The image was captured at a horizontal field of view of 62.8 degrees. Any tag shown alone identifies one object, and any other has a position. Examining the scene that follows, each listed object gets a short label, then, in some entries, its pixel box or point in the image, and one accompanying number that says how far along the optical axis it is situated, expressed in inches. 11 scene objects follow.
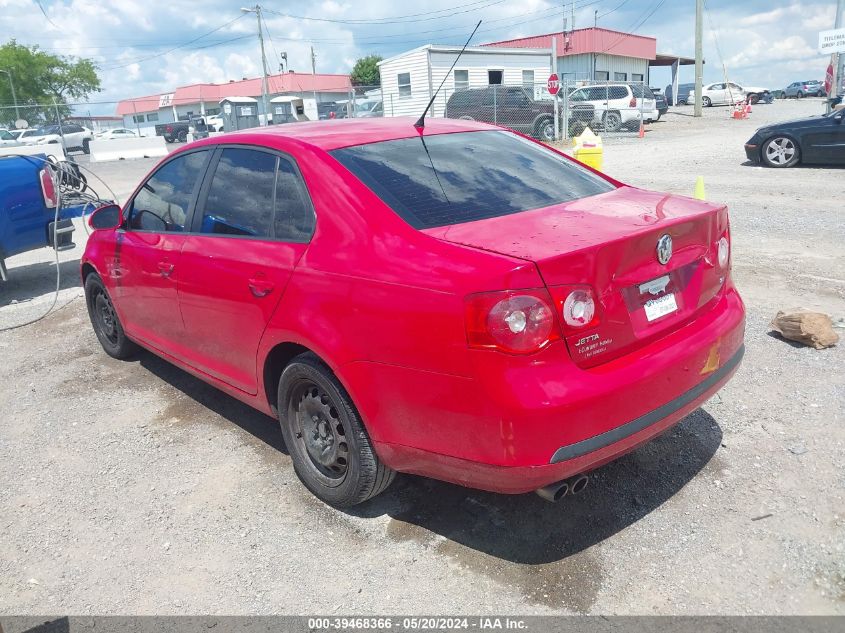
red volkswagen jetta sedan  94.0
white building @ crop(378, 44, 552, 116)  1218.6
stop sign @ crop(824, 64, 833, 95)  1005.9
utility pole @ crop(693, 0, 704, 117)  1096.8
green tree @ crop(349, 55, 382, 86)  3021.7
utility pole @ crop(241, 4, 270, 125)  1646.9
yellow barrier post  333.7
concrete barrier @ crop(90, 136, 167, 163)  1122.0
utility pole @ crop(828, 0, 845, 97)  986.2
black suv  941.2
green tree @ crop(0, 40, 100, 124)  2593.5
